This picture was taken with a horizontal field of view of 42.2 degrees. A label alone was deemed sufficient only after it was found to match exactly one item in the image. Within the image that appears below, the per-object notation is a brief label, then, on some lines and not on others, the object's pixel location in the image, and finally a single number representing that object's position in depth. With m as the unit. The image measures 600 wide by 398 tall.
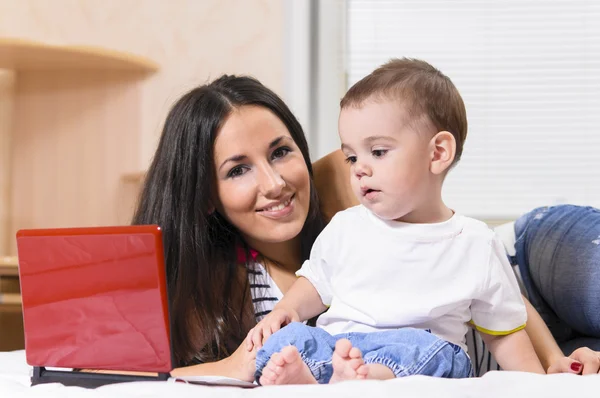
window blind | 2.71
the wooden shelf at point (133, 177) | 2.75
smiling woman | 1.43
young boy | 1.11
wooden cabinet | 2.77
